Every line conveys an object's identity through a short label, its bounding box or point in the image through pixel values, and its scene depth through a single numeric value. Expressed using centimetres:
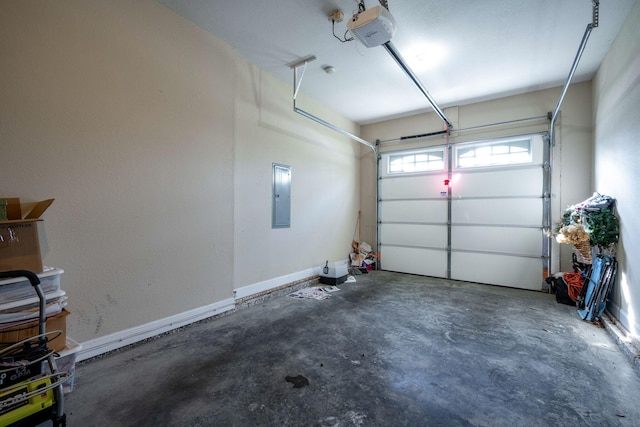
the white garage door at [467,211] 448
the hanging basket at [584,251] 324
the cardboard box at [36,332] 148
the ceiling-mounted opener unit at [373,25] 208
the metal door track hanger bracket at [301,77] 357
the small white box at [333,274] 462
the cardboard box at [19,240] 154
